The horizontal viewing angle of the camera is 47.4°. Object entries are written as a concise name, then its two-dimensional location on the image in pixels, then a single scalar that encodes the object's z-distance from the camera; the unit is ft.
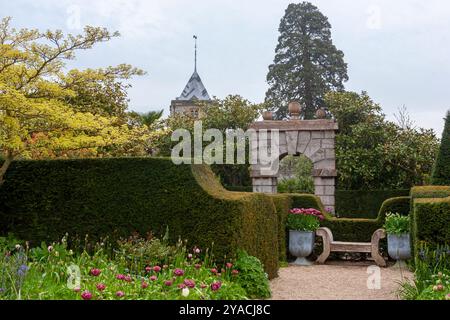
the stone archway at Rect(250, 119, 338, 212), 52.85
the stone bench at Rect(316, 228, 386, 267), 38.88
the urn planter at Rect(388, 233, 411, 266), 36.81
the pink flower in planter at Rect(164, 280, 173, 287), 17.72
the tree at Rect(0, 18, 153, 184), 26.50
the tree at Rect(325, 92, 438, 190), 64.95
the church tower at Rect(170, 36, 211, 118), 142.70
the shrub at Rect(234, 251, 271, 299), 23.05
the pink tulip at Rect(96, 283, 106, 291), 15.87
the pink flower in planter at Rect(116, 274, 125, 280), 17.39
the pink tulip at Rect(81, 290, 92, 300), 15.39
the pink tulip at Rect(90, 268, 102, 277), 17.35
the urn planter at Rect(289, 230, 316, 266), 39.42
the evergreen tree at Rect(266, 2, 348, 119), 109.70
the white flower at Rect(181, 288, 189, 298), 16.19
